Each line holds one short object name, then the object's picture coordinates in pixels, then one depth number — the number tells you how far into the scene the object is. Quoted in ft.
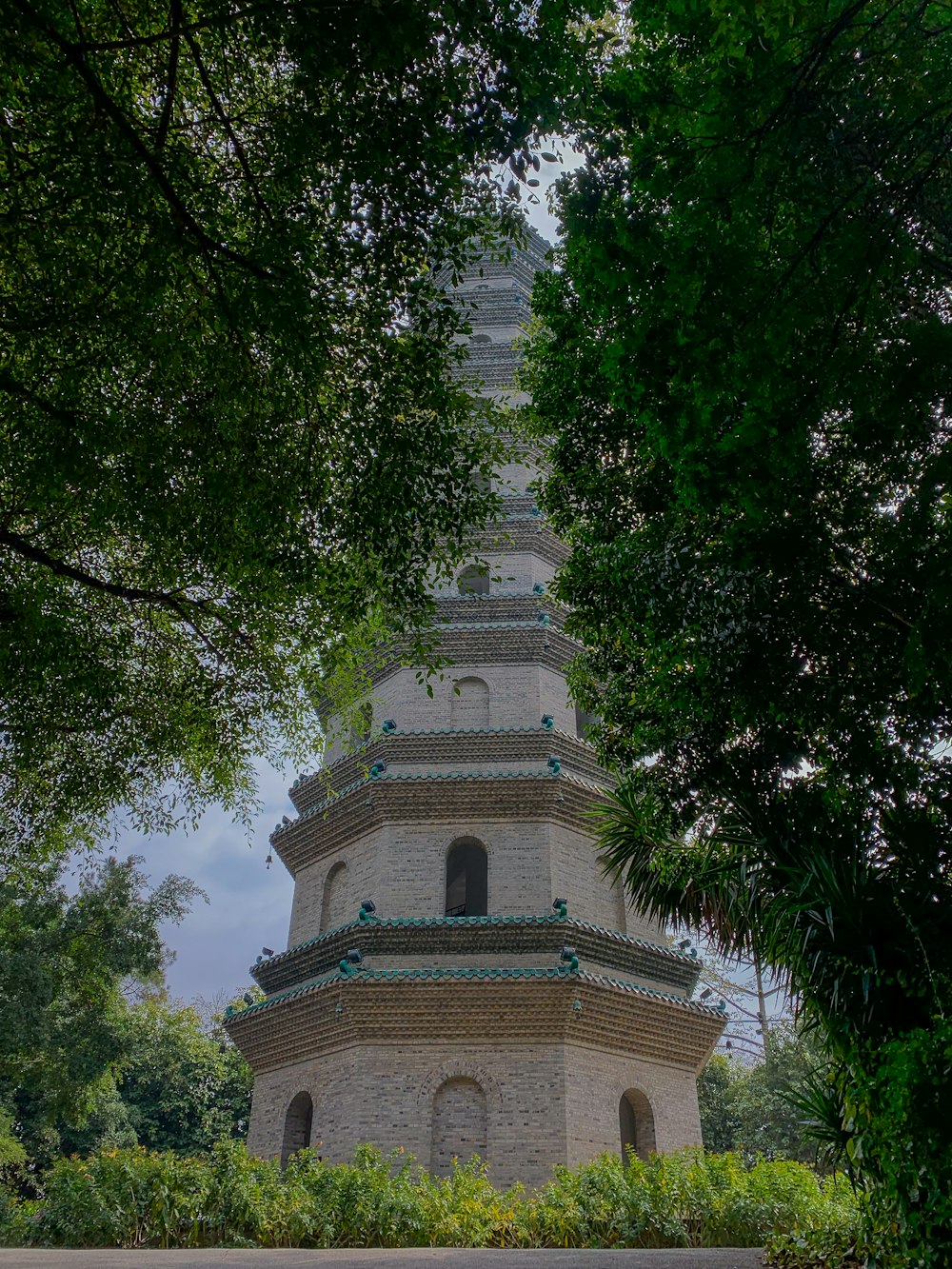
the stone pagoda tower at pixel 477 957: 33.50
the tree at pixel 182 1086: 87.56
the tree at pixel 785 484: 14.64
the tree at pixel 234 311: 14.53
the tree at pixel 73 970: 49.62
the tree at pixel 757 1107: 74.64
